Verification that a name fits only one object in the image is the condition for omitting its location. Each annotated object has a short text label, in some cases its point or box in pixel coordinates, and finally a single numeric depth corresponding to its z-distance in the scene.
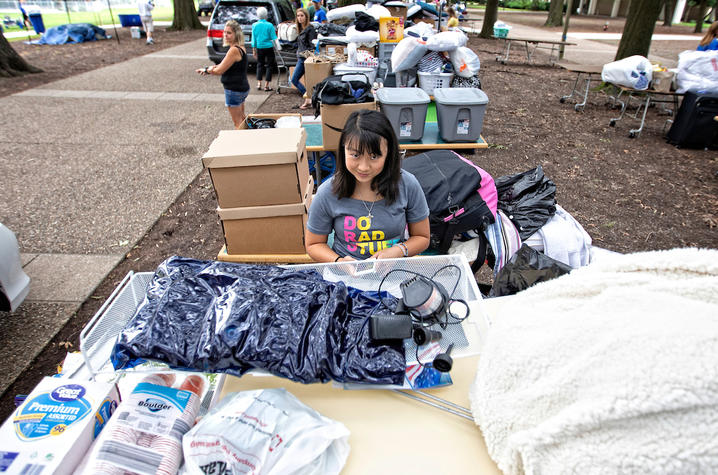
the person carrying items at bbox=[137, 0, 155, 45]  14.30
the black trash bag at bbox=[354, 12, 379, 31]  6.69
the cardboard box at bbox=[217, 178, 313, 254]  2.80
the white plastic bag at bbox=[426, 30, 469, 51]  4.81
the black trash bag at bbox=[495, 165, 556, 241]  2.52
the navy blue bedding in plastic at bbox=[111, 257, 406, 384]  1.19
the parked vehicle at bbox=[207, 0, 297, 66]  8.87
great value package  1.00
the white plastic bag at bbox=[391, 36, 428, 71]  4.82
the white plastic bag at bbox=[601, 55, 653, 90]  6.48
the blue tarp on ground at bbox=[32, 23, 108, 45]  14.38
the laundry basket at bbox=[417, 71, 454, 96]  4.93
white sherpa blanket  0.77
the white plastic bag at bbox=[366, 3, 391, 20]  8.16
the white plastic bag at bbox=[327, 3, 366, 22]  10.34
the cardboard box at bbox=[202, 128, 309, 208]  2.58
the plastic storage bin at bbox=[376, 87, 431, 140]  3.79
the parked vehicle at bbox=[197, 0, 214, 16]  20.32
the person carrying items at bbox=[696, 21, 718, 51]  7.18
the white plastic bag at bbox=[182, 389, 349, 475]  0.98
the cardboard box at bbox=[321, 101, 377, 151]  3.56
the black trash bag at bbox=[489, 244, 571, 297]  1.90
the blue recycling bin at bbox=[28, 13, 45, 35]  15.98
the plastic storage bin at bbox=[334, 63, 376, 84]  5.51
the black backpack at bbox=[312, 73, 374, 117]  3.57
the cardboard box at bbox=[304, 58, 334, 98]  6.07
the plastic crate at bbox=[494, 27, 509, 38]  17.09
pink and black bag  2.45
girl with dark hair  1.94
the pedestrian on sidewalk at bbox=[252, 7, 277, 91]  8.00
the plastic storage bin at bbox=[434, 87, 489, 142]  3.80
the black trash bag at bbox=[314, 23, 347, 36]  8.48
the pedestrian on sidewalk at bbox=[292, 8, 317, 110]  8.19
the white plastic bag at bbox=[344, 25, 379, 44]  6.08
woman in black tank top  5.41
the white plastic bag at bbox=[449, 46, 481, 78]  4.91
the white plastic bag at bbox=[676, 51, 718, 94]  5.97
